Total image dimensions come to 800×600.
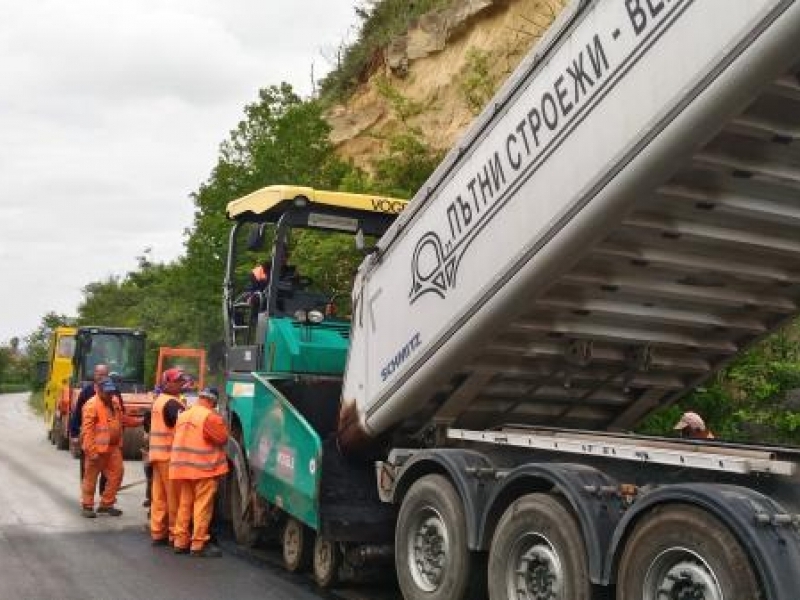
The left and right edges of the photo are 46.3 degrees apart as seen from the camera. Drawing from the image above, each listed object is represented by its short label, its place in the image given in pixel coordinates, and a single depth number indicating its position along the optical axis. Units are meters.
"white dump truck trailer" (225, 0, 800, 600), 3.62
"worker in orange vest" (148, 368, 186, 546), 8.19
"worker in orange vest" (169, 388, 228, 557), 7.71
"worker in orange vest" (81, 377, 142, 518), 9.75
